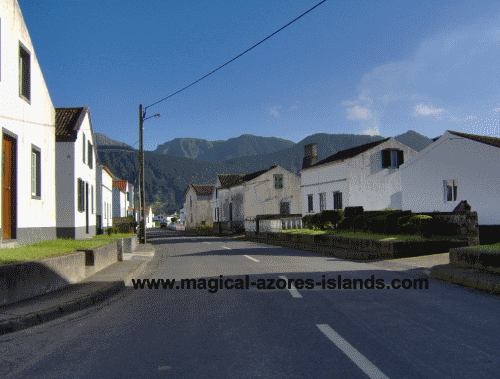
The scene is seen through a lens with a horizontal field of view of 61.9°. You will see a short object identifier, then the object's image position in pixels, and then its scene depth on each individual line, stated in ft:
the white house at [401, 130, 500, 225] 67.51
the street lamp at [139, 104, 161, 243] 89.25
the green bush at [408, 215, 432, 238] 51.37
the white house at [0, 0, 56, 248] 35.37
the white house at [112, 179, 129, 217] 181.06
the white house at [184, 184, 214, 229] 228.02
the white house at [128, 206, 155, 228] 370.32
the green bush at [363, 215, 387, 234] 61.36
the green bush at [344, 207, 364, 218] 85.30
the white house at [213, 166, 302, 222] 156.87
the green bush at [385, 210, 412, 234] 59.36
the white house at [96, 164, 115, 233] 108.47
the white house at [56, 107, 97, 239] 63.36
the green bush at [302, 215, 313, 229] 94.58
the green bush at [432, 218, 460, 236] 53.52
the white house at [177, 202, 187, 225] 369.55
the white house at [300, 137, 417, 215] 112.37
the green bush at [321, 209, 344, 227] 87.20
